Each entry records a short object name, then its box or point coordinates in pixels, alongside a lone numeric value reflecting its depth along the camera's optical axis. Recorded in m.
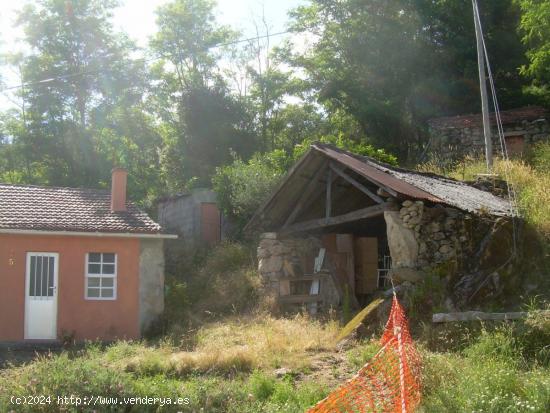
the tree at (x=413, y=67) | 24.45
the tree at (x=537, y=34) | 18.23
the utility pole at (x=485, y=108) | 17.18
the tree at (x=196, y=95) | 29.84
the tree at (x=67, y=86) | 29.06
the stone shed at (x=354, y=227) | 11.76
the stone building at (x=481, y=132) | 21.92
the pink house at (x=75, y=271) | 14.26
